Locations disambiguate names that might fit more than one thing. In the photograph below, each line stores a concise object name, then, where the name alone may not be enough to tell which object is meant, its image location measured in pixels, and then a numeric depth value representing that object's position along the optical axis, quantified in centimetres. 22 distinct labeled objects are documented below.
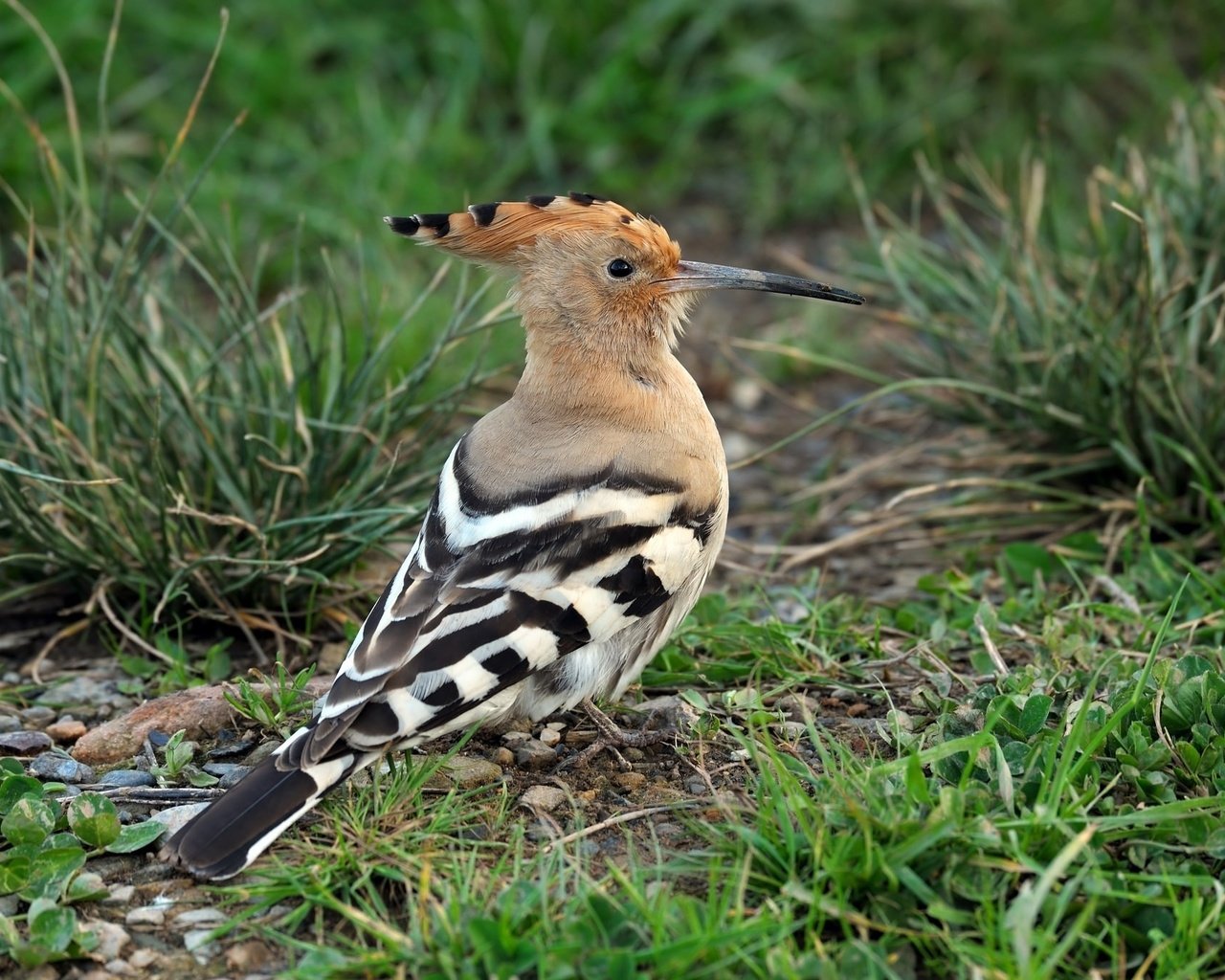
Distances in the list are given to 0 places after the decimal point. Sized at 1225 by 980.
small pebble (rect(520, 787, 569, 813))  467
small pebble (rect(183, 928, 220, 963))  402
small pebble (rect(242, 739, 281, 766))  500
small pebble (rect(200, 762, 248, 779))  491
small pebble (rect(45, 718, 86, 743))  528
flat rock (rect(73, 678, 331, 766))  507
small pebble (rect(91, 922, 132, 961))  403
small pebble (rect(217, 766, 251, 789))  482
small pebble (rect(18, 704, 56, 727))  543
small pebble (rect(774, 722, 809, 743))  498
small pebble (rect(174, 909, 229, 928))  413
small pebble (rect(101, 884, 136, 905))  425
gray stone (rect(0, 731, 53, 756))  514
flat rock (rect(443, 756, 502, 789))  479
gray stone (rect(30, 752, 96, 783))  489
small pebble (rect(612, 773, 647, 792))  482
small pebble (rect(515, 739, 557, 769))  502
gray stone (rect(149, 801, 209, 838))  454
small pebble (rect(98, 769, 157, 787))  483
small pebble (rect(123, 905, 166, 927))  415
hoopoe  435
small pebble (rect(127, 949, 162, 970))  399
